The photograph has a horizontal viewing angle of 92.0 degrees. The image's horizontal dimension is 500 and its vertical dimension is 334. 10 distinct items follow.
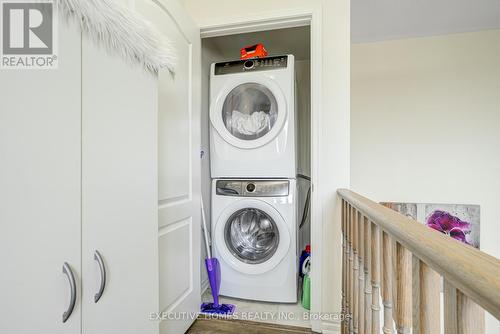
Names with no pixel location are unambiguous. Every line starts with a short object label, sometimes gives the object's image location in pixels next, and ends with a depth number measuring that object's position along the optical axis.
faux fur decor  0.61
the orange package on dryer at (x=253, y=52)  2.00
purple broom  1.73
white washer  1.80
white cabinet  0.46
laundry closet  1.81
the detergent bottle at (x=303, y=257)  2.04
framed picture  2.48
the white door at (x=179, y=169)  1.23
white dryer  1.83
